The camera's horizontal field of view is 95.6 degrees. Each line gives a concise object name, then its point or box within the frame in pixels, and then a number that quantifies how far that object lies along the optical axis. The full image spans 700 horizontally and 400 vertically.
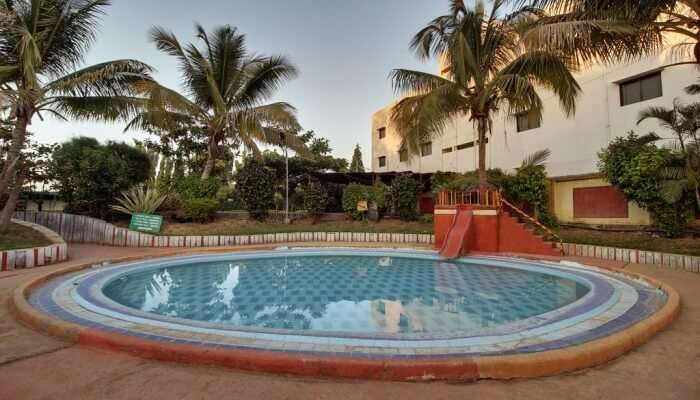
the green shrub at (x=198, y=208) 11.99
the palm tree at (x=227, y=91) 12.09
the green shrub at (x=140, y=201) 11.15
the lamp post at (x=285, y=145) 13.56
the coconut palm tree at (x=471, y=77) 8.60
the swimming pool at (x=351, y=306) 2.72
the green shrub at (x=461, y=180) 11.79
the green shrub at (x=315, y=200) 14.27
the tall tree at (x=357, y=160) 36.53
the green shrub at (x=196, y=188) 12.46
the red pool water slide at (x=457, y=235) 9.19
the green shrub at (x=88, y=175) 10.79
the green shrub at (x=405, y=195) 13.94
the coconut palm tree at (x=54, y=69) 7.83
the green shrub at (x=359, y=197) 14.43
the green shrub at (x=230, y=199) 13.60
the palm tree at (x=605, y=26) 4.69
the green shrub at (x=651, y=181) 8.93
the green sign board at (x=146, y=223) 10.84
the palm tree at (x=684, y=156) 8.11
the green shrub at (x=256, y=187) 13.20
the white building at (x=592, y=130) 11.42
